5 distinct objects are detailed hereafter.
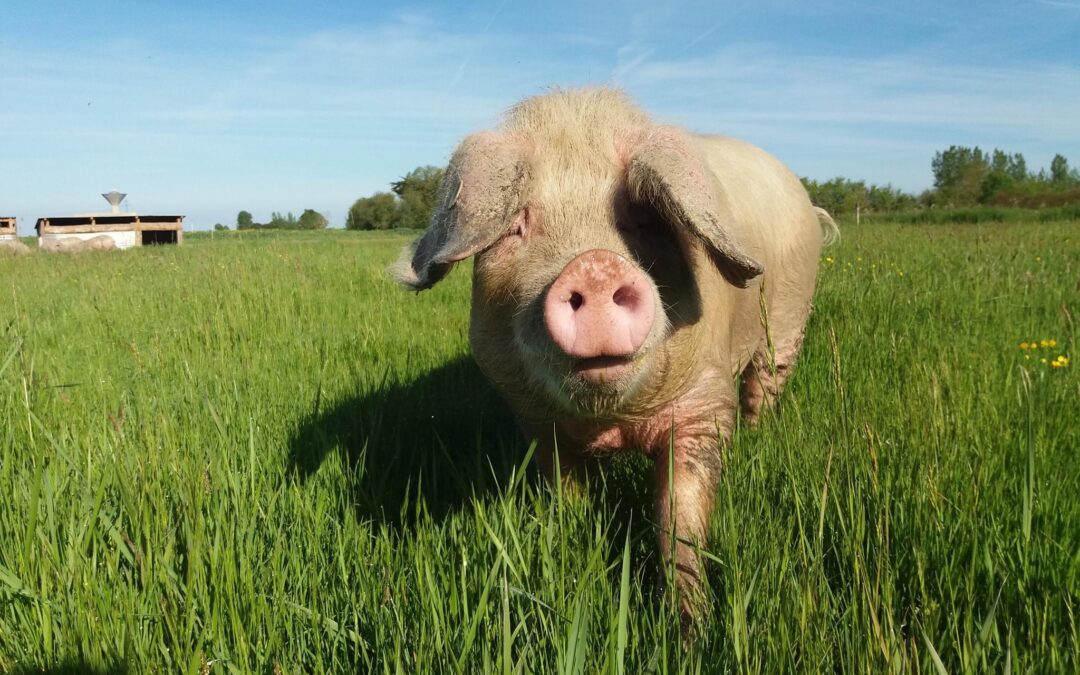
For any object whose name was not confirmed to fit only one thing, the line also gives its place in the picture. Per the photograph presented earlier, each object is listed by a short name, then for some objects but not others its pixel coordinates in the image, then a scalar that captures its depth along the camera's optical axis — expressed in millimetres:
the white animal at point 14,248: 17156
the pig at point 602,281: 1999
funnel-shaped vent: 31844
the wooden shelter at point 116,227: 31094
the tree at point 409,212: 37625
